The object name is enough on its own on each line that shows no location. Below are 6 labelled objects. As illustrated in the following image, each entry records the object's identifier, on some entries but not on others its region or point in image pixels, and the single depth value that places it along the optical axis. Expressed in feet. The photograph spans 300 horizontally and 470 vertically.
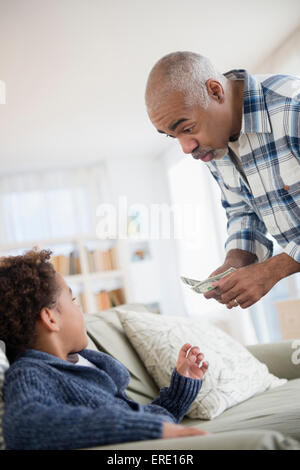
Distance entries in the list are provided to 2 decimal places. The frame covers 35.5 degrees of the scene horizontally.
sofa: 2.27
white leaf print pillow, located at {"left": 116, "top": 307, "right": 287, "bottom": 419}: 5.12
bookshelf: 16.87
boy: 2.59
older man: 4.53
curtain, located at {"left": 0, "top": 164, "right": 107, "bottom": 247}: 20.75
